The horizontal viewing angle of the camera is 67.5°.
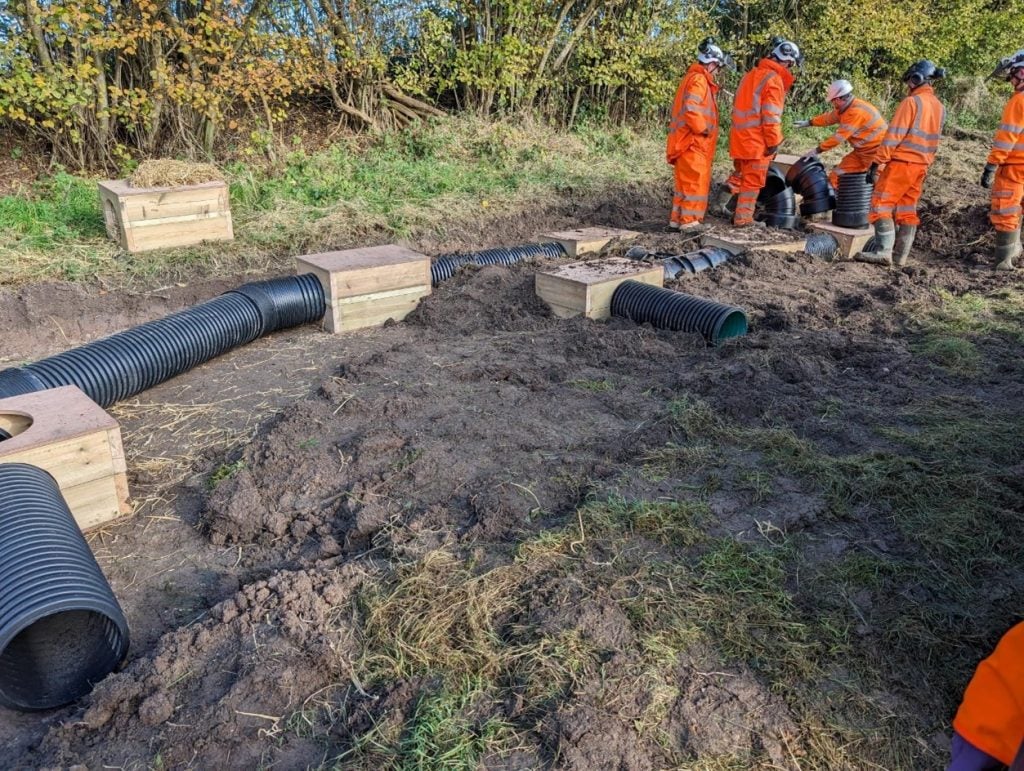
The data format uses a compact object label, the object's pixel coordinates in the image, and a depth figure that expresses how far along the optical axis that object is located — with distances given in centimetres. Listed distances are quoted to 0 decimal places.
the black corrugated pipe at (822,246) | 857
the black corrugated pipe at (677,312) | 595
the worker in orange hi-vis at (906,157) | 798
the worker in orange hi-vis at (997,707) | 146
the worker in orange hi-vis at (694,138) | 882
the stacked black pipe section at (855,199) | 905
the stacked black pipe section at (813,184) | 961
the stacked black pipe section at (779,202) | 941
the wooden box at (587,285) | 642
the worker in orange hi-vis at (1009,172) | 761
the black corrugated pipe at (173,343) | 482
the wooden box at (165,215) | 729
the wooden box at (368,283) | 651
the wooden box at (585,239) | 839
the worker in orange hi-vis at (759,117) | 866
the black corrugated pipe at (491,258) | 766
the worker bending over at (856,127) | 888
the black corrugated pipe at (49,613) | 281
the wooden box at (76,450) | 366
